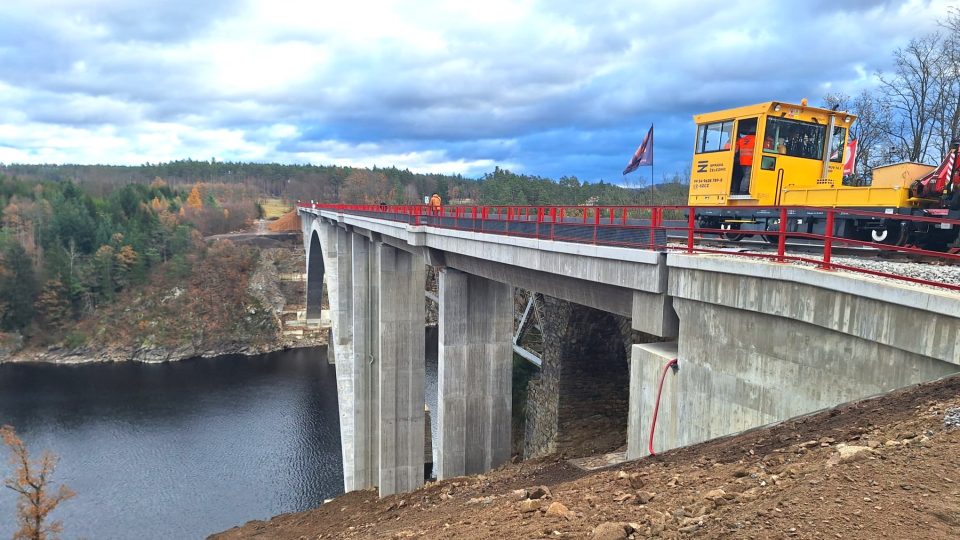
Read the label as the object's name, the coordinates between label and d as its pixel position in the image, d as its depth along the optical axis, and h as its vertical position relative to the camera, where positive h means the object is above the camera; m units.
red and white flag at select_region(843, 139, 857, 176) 15.45 +1.17
